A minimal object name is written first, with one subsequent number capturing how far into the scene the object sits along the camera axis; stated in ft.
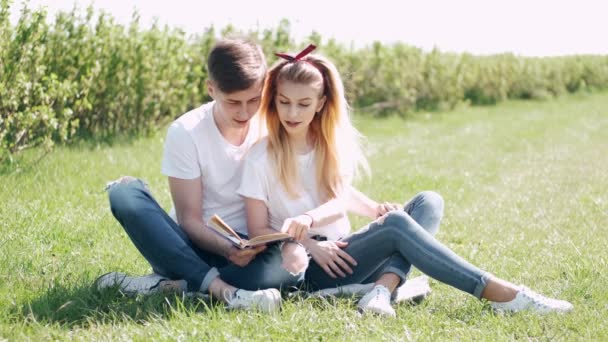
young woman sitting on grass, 13.04
